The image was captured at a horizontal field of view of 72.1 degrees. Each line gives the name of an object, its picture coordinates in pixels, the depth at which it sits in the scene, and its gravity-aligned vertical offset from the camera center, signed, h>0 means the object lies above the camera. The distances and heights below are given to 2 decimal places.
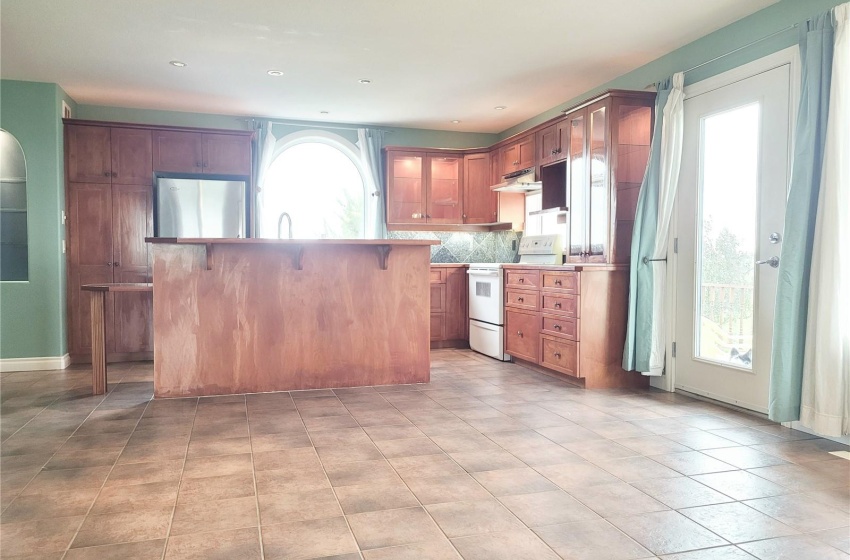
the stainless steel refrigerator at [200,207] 5.78 +0.47
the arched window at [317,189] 6.73 +0.77
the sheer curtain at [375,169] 6.86 +1.00
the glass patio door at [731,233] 3.59 +0.16
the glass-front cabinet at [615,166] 4.57 +0.72
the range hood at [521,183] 5.98 +0.77
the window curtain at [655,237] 4.30 +0.15
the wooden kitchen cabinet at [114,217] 5.61 +0.35
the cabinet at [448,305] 6.69 -0.57
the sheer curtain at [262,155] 6.43 +1.09
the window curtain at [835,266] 3.01 -0.05
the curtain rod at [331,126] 6.66 +1.50
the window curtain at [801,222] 3.14 +0.19
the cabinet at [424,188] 6.85 +0.79
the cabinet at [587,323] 4.53 -0.54
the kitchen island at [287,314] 4.16 -0.45
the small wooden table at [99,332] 4.22 -0.57
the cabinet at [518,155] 6.04 +1.08
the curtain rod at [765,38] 3.46 +1.36
